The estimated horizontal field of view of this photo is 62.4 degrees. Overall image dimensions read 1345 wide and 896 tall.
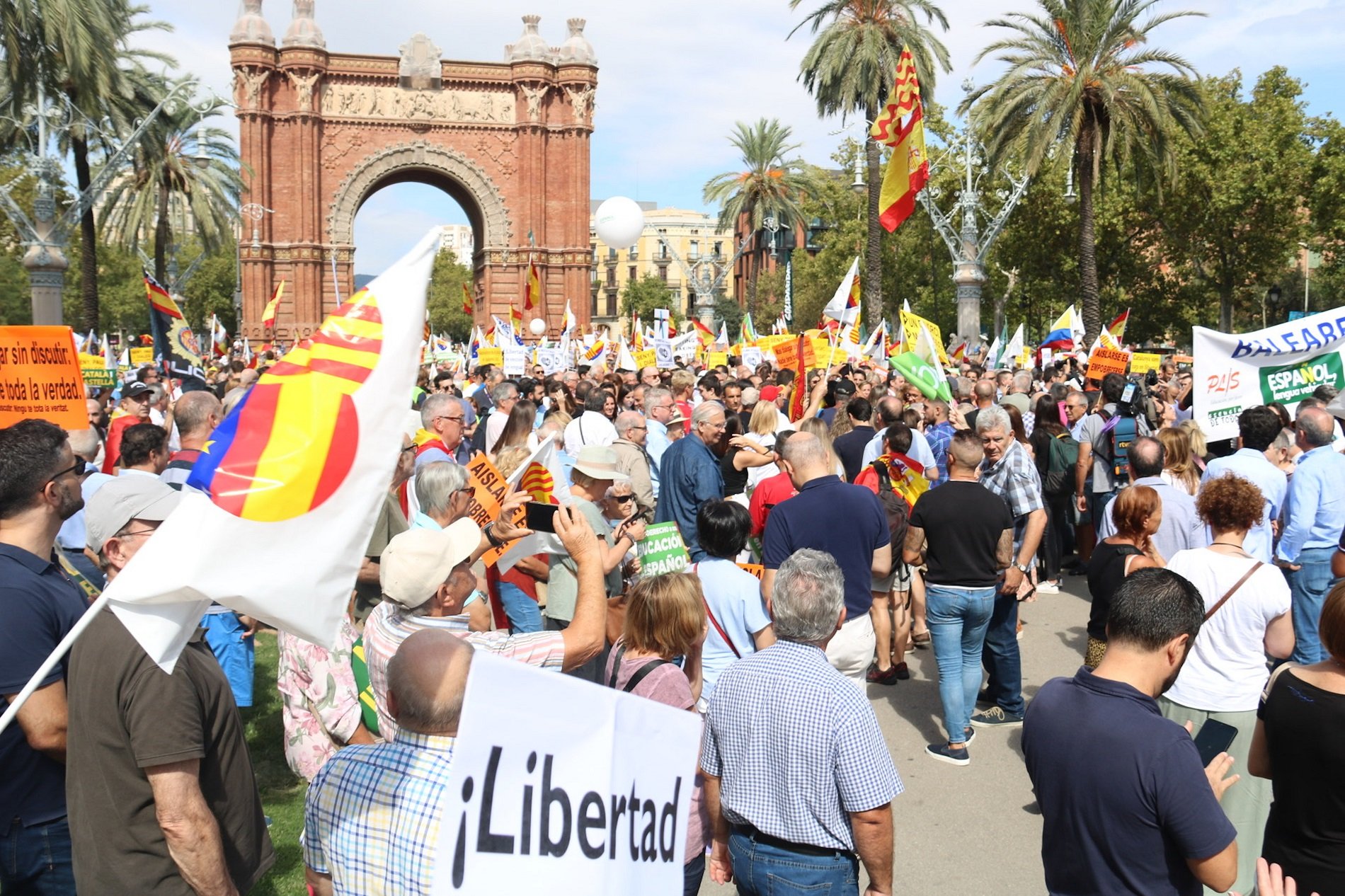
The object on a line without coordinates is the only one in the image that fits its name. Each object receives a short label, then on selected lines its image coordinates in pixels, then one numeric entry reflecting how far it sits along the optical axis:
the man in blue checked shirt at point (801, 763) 3.35
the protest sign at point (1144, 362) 15.48
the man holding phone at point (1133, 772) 2.86
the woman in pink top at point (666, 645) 3.76
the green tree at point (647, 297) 94.06
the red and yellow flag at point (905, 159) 13.66
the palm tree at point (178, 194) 31.73
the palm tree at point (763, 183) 47.38
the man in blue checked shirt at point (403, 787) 2.62
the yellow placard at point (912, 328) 14.22
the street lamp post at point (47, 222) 17.33
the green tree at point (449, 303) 106.12
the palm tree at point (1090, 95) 24.39
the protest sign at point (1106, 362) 14.04
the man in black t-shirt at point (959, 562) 6.33
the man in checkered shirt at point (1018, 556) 6.91
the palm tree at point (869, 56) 27.81
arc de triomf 44.41
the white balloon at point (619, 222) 14.95
